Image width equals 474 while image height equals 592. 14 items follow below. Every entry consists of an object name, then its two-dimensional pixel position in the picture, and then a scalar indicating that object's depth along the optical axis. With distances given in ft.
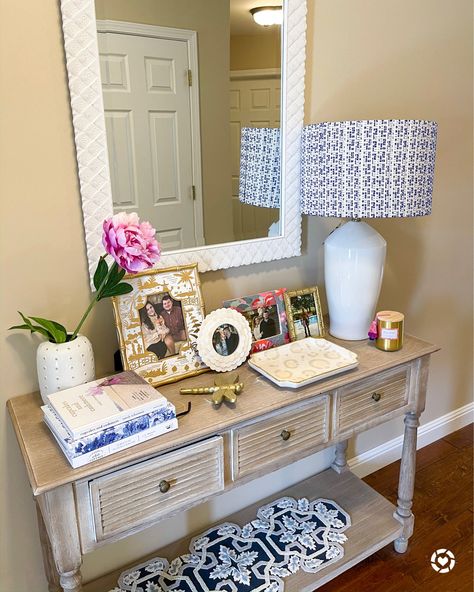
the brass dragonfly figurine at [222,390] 3.93
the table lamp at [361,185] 4.29
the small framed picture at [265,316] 4.78
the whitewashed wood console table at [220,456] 3.37
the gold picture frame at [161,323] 4.17
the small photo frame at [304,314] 5.04
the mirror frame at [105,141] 3.84
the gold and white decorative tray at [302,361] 4.31
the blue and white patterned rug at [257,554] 5.00
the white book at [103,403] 3.30
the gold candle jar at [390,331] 4.86
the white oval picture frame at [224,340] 4.40
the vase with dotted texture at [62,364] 3.82
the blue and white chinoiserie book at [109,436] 3.25
